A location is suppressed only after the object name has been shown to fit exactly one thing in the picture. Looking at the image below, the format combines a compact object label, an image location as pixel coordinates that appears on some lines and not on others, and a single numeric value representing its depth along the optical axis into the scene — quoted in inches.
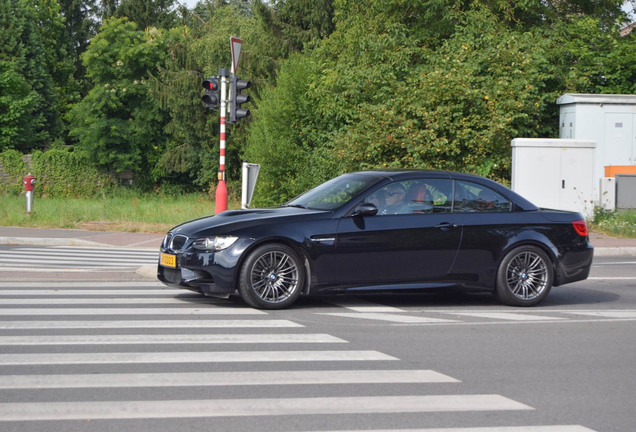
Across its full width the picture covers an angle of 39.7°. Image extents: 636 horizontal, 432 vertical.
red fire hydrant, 1033.5
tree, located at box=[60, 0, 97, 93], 2817.4
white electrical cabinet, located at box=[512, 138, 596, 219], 868.8
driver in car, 391.2
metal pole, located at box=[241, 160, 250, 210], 621.6
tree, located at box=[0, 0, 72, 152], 2276.1
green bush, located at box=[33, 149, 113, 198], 2134.6
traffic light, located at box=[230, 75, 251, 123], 620.7
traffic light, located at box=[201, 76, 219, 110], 631.3
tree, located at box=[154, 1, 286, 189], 1909.4
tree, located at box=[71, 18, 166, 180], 2250.2
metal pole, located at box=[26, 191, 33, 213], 1032.8
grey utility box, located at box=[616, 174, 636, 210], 906.1
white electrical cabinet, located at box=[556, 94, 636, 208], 979.9
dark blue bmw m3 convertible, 369.4
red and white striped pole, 613.9
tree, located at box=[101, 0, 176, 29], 2694.4
